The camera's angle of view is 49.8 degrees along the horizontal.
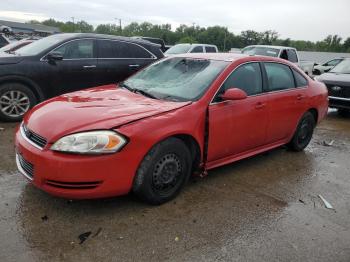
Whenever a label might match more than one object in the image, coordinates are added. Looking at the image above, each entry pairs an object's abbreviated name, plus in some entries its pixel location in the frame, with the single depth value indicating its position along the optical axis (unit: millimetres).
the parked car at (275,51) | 15109
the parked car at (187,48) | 15988
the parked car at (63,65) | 6718
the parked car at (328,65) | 21422
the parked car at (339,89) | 9648
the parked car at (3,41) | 11765
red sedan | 3326
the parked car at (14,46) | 7801
